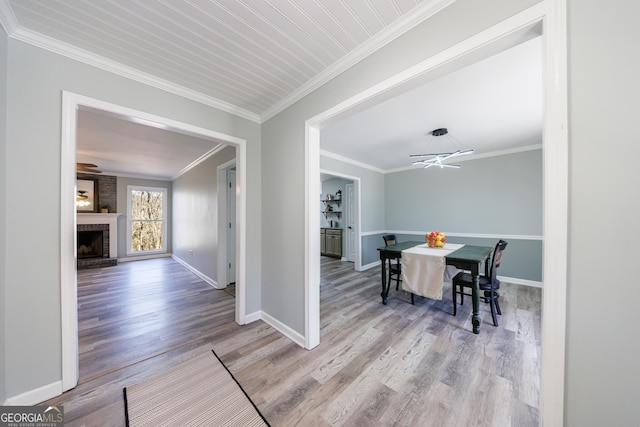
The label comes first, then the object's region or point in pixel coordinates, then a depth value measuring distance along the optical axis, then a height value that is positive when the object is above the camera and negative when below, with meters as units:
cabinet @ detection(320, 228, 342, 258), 6.52 -0.93
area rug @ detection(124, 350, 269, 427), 1.35 -1.34
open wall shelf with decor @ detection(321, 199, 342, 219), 6.80 +0.17
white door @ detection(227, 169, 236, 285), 3.91 -0.24
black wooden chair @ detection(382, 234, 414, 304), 3.41 -0.90
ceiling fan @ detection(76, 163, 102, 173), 4.51 +1.08
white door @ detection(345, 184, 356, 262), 6.21 -0.21
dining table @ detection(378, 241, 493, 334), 2.37 -0.59
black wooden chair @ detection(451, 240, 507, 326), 2.47 -0.88
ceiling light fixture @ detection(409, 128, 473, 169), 3.12 +1.22
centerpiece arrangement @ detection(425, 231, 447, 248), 3.21 -0.42
